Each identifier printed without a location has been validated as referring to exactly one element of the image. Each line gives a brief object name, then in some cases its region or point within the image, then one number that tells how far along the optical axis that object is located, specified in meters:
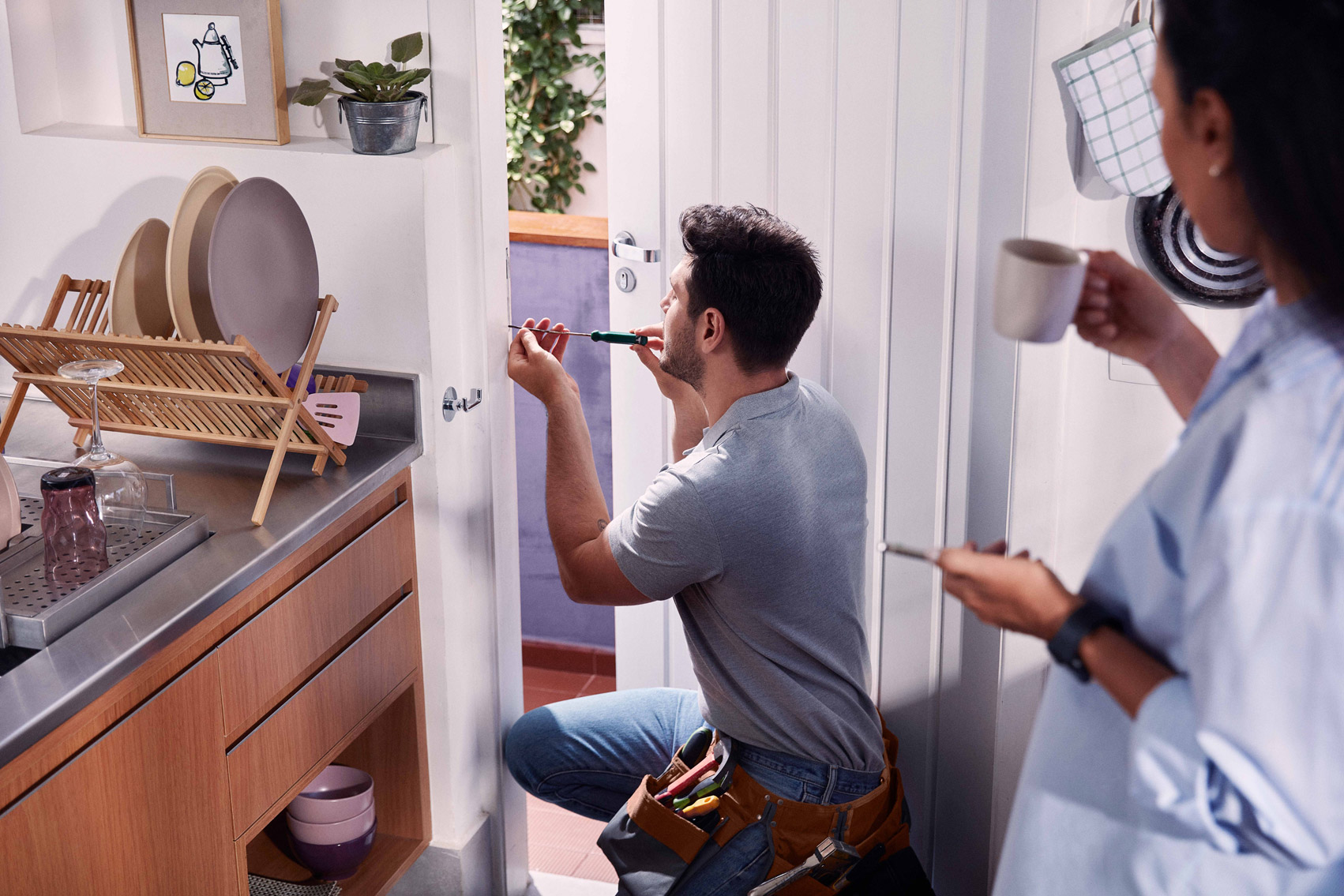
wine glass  1.63
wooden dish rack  1.69
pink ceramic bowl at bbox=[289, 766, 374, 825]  2.01
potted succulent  1.81
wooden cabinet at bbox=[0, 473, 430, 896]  1.33
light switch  1.82
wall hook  1.98
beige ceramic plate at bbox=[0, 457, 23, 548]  1.51
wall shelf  1.89
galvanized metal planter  1.82
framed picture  1.88
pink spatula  1.91
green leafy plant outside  5.78
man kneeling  1.71
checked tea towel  1.70
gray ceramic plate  1.70
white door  1.90
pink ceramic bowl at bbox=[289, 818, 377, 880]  2.01
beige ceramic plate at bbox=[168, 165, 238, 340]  1.68
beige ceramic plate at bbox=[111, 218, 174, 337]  1.76
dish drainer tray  1.39
